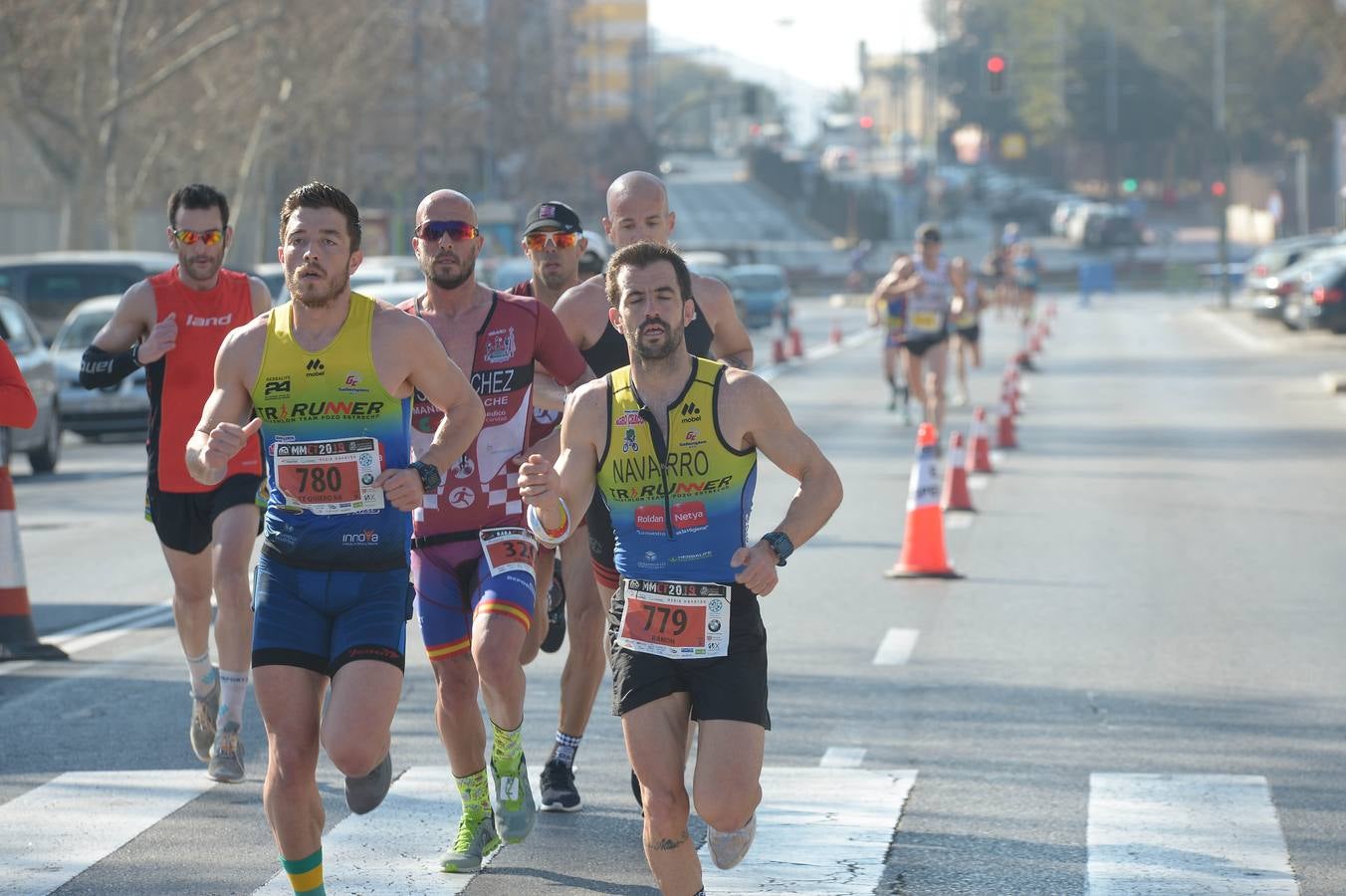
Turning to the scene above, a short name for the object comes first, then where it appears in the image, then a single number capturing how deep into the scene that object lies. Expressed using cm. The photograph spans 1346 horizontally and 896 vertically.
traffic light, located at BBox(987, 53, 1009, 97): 5850
